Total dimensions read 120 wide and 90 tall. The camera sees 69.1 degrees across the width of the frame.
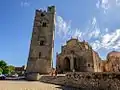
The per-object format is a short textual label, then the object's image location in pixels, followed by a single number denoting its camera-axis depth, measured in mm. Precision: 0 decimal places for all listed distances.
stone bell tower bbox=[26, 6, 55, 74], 20121
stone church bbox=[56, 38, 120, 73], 24874
